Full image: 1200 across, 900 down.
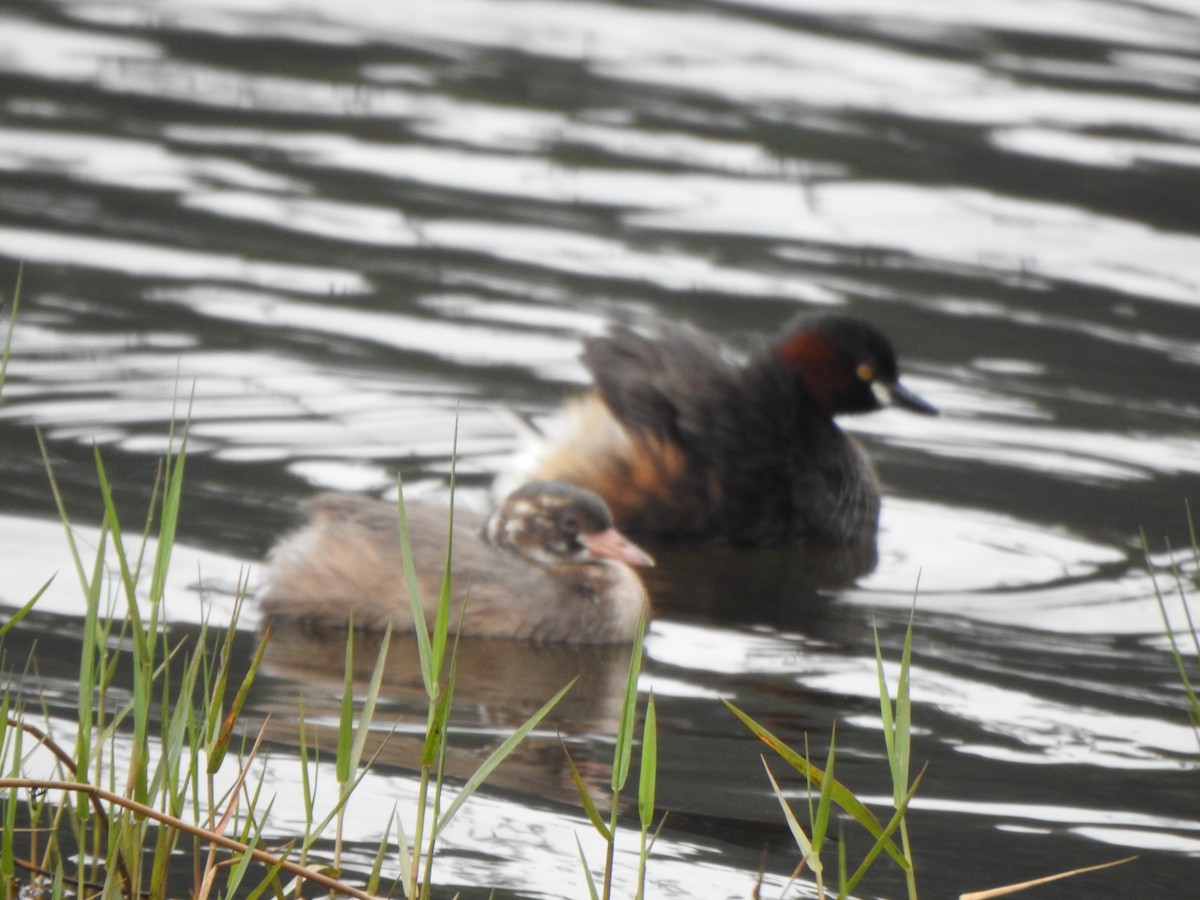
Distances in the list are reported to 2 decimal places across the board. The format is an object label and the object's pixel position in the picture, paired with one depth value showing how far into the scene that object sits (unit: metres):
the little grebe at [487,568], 11.77
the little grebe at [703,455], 14.12
